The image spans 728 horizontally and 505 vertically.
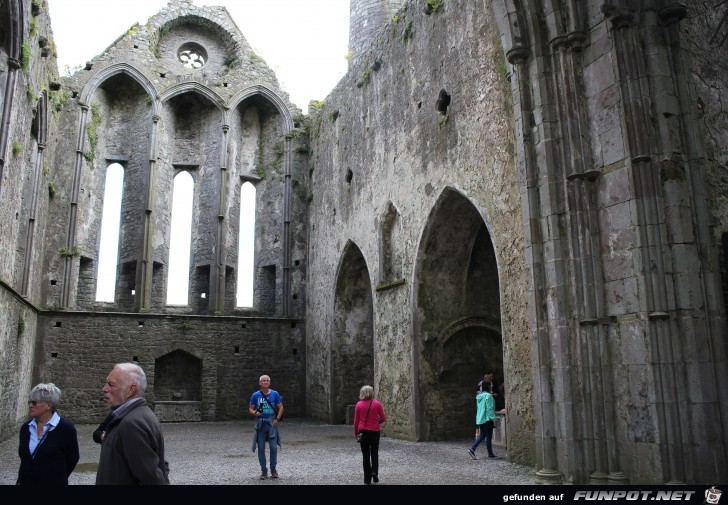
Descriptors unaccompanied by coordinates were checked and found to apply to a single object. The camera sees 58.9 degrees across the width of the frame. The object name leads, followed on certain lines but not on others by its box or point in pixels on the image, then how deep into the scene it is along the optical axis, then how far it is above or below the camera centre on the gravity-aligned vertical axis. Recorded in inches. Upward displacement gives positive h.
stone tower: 769.6 +432.0
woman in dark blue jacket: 145.0 -12.4
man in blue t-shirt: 291.7 -16.0
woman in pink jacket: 272.0 -16.7
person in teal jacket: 348.8 -18.7
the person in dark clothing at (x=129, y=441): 116.3 -9.6
